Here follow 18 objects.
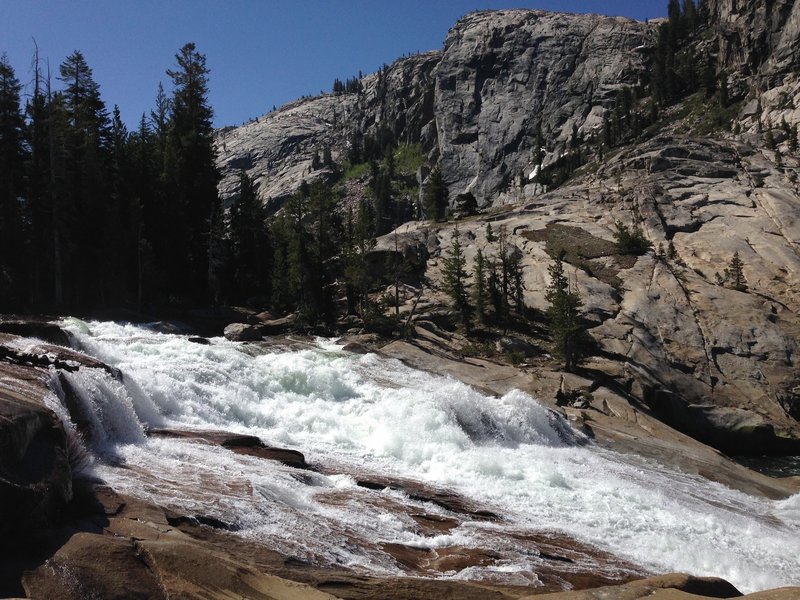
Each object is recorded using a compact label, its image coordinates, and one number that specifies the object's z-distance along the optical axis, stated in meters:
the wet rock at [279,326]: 42.44
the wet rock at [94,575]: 8.66
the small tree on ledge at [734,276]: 49.44
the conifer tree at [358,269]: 46.38
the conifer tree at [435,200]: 77.06
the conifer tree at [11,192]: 40.88
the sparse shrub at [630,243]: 53.41
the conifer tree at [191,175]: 53.84
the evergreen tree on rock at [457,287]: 44.84
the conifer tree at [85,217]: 44.31
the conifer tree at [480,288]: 45.00
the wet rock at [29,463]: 9.79
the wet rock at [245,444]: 18.67
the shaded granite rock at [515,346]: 41.16
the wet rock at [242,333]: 38.25
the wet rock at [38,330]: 24.34
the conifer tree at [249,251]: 55.75
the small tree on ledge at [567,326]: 38.22
